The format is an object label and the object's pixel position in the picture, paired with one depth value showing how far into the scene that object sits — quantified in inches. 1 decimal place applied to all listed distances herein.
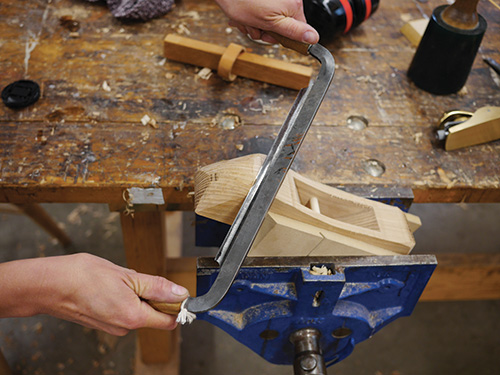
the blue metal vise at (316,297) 28.5
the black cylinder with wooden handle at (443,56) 43.1
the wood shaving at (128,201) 37.1
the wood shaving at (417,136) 42.7
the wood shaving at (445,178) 39.2
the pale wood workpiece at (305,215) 28.8
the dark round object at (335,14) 48.2
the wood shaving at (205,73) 47.3
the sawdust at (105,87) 44.5
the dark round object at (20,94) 41.4
